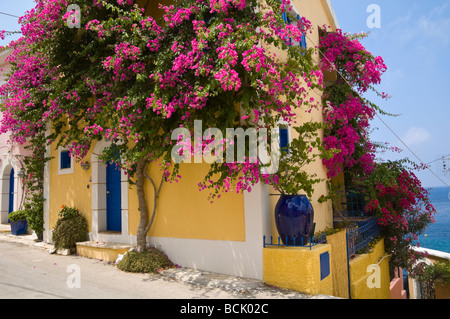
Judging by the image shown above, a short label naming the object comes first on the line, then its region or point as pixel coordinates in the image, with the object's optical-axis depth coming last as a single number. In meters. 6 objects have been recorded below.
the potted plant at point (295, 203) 5.51
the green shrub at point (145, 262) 6.46
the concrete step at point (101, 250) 7.36
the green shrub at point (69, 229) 8.34
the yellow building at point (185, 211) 5.88
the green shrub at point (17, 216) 10.90
